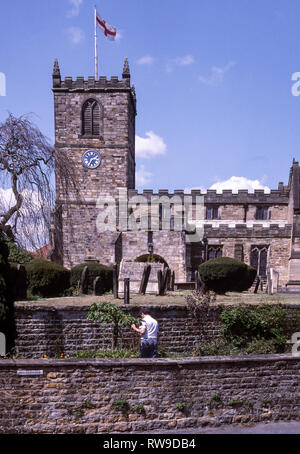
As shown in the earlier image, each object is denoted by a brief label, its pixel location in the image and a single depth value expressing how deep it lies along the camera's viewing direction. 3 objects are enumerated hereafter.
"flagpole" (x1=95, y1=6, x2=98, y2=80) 31.19
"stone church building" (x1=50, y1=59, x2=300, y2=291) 26.81
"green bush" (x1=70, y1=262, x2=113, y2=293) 18.64
